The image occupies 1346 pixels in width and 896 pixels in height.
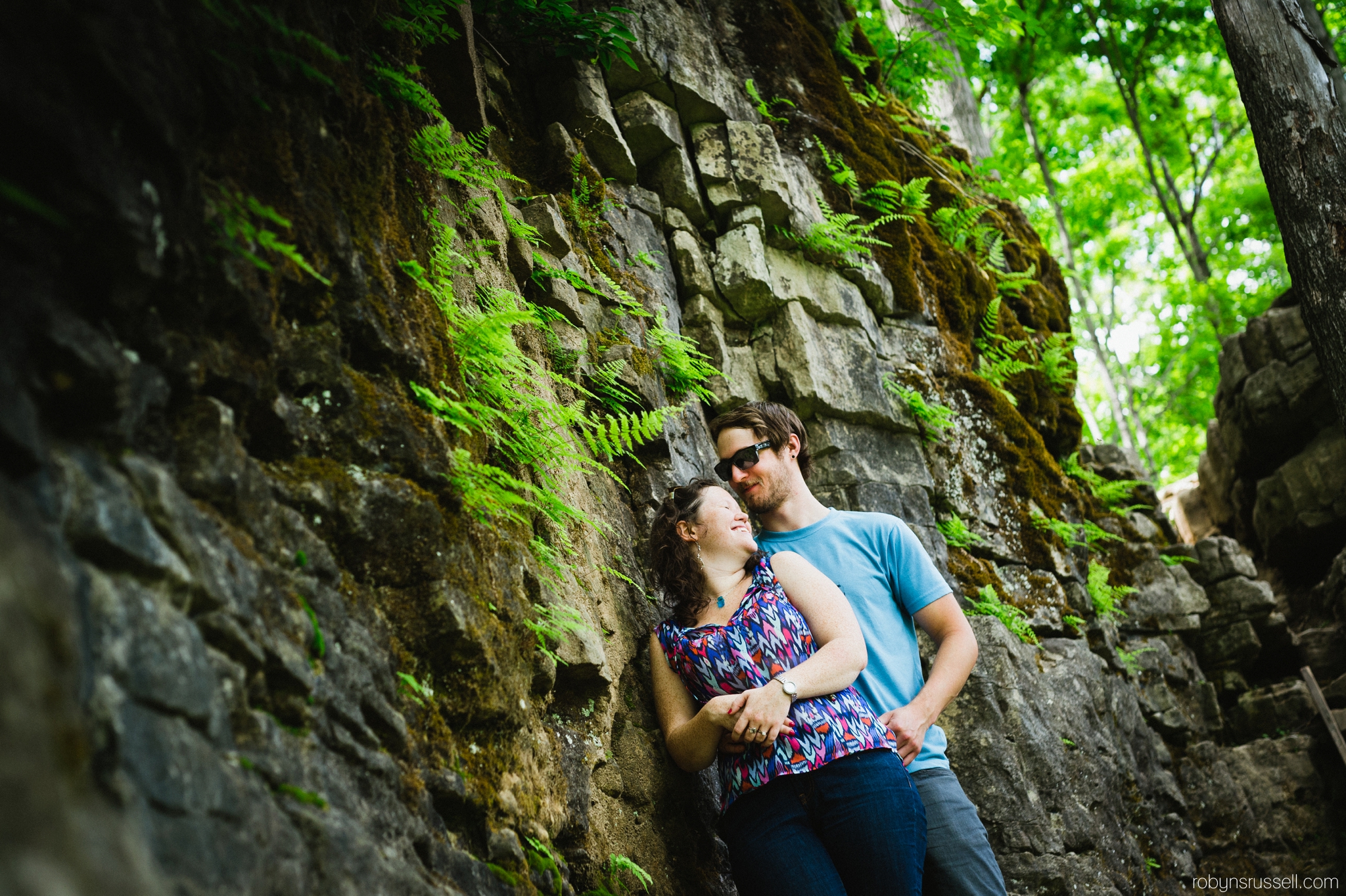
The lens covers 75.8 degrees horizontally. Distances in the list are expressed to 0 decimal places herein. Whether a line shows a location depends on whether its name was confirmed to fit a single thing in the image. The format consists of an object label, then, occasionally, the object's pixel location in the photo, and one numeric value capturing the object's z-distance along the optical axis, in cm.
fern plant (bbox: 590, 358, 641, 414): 510
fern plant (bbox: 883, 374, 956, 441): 714
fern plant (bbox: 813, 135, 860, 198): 796
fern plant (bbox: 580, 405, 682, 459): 445
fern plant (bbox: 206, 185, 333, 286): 237
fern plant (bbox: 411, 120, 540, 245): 419
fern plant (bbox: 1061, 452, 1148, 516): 904
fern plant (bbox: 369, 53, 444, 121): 385
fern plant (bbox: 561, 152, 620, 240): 593
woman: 332
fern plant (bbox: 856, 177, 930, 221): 812
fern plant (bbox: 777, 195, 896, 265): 739
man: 395
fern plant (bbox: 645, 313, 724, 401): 580
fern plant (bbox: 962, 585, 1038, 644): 648
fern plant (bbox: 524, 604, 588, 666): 346
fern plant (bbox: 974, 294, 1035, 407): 821
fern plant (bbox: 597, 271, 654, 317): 564
